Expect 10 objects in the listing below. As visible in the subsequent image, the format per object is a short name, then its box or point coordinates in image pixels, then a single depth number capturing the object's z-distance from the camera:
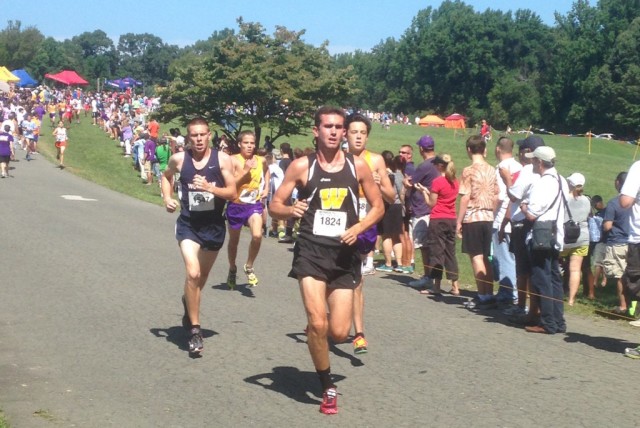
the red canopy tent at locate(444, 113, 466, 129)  92.86
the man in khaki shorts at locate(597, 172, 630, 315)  11.41
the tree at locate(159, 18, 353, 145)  33.00
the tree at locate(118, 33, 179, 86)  193.00
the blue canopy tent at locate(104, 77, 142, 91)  96.38
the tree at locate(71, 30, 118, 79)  173.88
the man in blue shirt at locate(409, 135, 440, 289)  13.10
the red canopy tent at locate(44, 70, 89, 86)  75.41
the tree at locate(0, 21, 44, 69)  169.62
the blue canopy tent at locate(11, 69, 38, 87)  84.29
